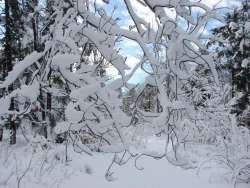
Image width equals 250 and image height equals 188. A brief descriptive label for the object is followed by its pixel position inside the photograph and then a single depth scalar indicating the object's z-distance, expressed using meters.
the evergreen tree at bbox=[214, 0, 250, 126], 17.67
